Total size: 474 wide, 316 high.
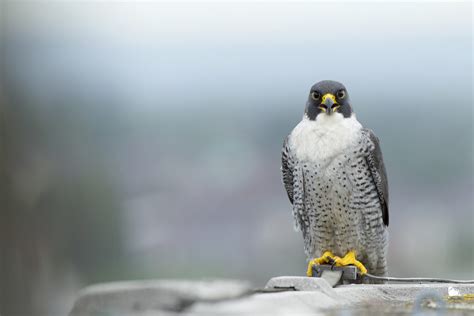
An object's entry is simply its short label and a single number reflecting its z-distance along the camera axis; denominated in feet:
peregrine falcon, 38.75
